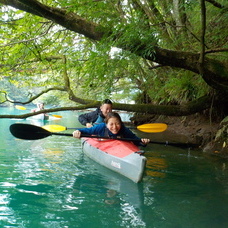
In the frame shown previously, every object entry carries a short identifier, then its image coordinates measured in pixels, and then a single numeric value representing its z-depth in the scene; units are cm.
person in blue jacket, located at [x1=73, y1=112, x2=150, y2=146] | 439
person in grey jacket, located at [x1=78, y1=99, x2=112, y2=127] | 559
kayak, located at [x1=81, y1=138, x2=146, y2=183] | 371
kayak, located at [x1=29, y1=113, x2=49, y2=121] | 1465
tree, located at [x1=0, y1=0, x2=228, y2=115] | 349
